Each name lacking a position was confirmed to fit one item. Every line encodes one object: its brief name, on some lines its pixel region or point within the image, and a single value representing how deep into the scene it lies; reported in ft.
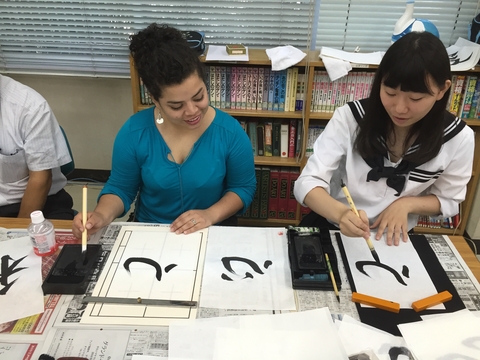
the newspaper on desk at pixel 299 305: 2.58
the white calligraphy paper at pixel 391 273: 3.00
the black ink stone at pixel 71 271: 2.95
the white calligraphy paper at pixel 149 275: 2.78
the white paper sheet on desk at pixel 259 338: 2.49
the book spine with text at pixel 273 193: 7.70
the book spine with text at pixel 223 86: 7.04
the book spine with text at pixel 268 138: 7.46
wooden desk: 3.31
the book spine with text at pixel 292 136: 7.45
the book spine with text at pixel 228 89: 7.05
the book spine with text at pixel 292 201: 7.64
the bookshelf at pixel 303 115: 6.72
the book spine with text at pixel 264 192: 7.67
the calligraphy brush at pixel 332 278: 2.98
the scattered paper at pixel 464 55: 6.28
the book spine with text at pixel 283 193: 7.67
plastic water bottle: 3.27
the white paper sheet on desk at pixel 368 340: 2.56
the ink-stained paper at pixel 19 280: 2.82
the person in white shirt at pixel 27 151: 4.58
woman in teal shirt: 3.73
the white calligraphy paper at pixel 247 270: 2.92
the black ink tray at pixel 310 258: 3.05
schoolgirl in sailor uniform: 3.41
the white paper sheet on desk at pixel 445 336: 2.55
